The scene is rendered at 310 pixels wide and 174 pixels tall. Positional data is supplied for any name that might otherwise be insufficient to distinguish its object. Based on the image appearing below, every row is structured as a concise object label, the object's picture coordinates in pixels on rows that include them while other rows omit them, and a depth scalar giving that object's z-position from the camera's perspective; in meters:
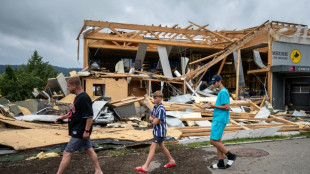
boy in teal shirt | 4.72
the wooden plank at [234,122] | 8.92
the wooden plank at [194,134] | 8.08
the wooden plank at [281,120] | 10.17
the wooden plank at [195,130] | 8.49
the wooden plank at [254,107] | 13.50
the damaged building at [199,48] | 17.05
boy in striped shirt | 4.66
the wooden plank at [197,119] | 10.02
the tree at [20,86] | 26.27
